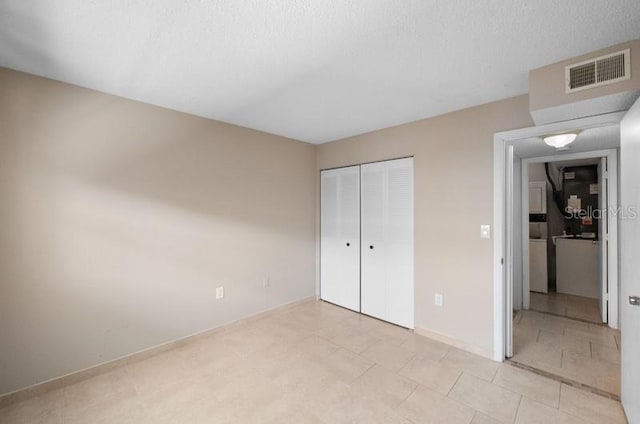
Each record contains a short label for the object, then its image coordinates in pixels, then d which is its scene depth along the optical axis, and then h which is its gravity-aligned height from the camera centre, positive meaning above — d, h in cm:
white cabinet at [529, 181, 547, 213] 471 +28
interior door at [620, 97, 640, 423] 148 -27
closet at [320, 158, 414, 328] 308 -33
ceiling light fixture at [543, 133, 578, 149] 249 +70
